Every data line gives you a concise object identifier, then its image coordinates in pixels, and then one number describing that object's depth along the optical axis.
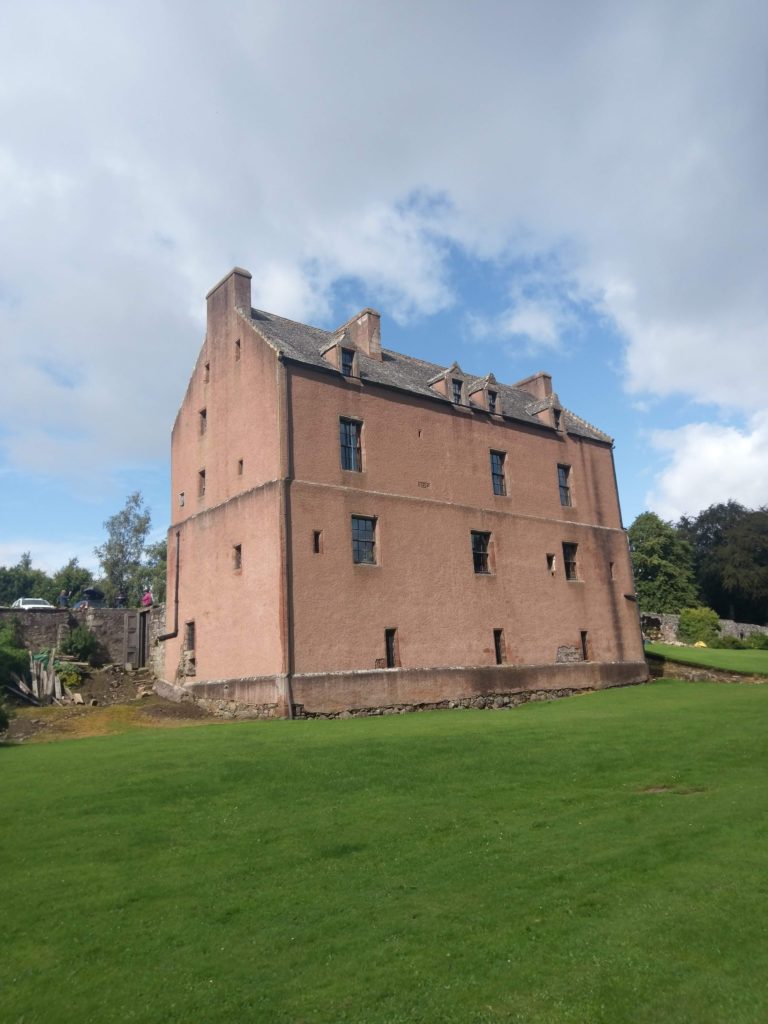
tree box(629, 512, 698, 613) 66.50
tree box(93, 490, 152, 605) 68.00
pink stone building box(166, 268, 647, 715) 23.41
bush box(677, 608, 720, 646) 53.09
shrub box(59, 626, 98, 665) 30.53
